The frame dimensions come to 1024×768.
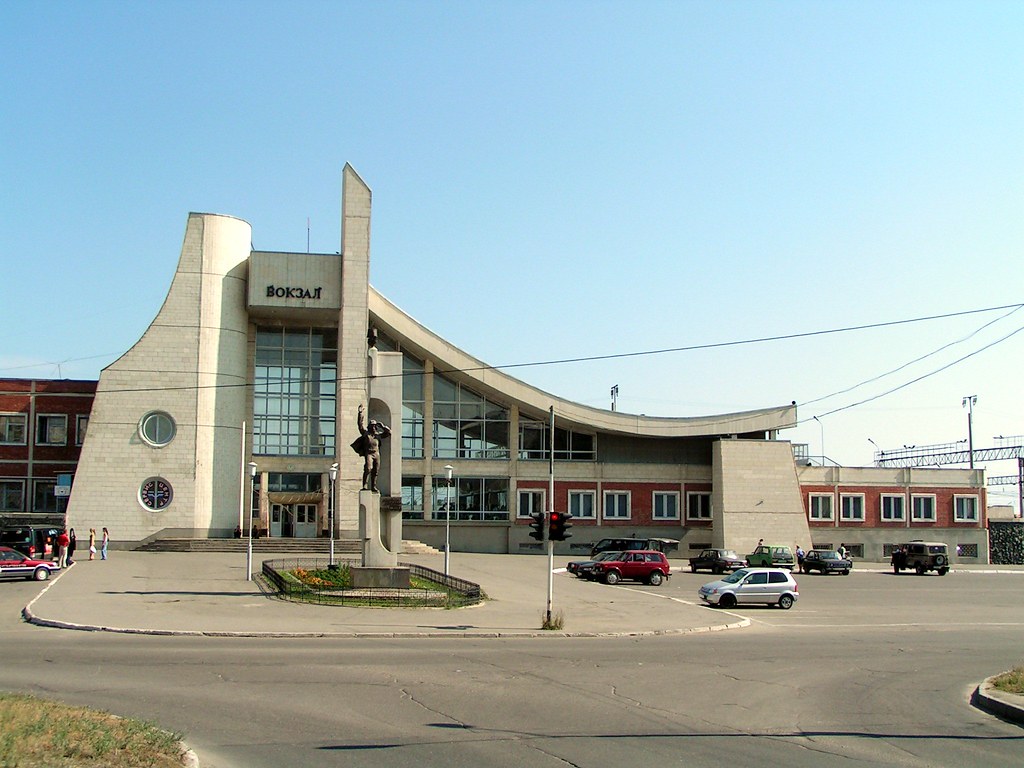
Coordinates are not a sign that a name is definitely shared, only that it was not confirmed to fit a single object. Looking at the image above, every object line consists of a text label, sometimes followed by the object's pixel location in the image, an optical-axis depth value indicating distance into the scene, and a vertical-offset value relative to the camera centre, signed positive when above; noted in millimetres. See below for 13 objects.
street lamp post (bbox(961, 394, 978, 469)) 98544 +5968
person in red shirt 41094 -2765
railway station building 53875 +2199
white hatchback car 34594 -3731
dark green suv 55438 -4090
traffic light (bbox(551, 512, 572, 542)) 25625 -1056
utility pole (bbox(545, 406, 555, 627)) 26016 -1758
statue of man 33688 +1256
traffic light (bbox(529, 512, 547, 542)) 25531 -1079
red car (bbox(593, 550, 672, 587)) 43469 -3726
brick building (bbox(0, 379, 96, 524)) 57000 +2634
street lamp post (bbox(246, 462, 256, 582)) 36156 -2981
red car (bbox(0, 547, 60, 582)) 34875 -3007
